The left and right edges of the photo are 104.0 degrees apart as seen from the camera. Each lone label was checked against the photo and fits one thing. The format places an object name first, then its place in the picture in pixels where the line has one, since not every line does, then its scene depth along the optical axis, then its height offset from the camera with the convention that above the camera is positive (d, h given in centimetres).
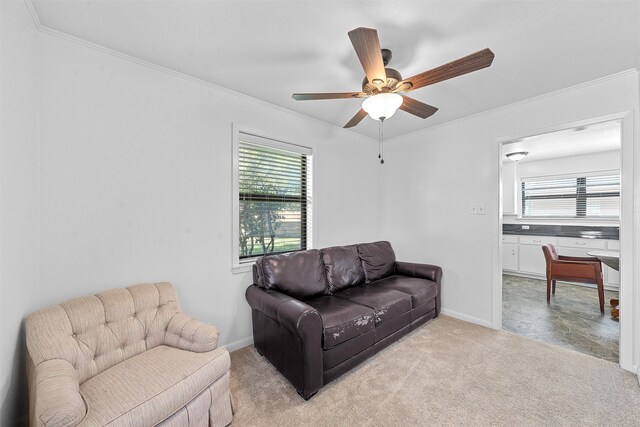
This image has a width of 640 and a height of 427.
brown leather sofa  176 -81
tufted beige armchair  109 -81
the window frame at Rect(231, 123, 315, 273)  242 +53
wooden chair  322 -74
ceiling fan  129 +85
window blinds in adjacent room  464 +38
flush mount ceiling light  442 +108
